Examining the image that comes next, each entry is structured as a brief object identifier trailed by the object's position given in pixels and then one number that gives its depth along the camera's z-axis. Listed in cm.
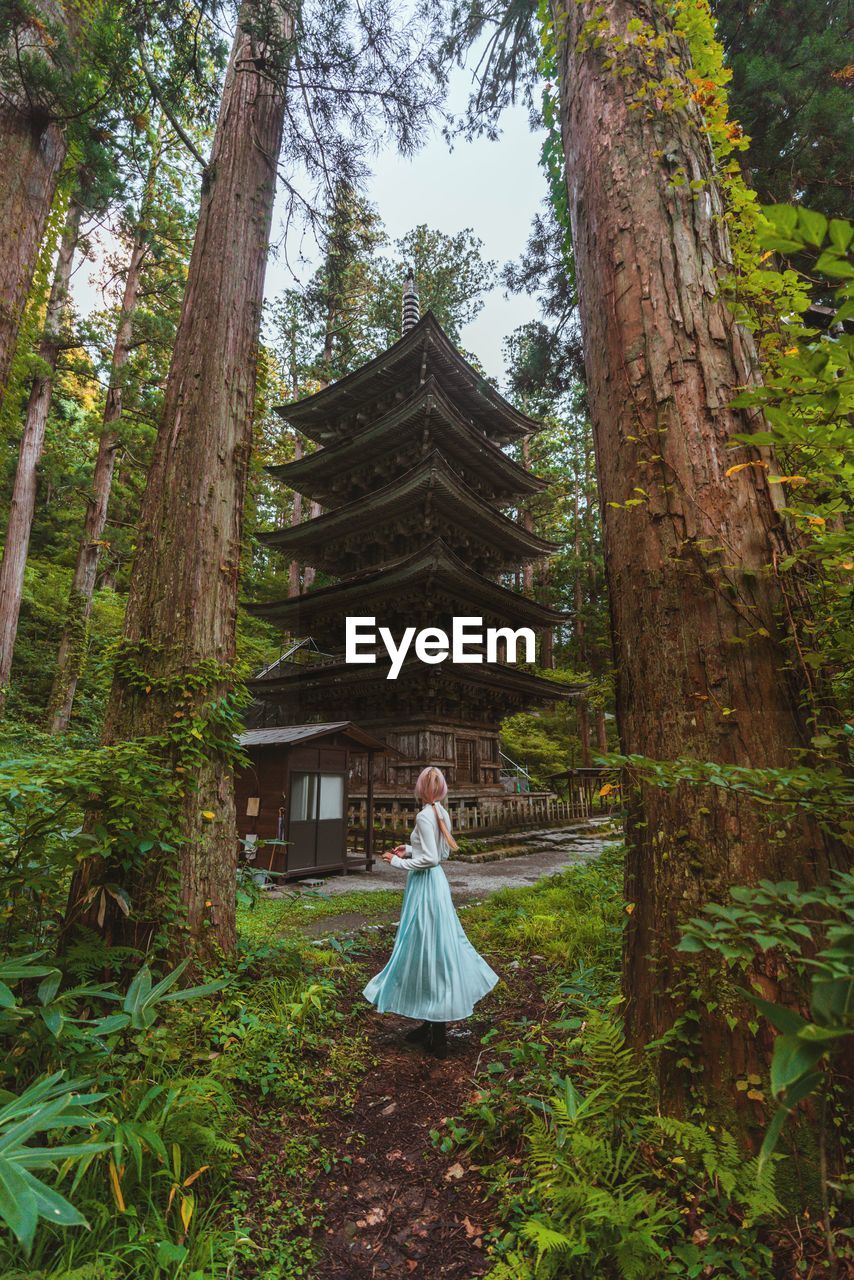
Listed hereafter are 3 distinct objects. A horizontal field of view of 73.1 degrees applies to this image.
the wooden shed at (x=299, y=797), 814
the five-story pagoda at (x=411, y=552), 1336
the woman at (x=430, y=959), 309
